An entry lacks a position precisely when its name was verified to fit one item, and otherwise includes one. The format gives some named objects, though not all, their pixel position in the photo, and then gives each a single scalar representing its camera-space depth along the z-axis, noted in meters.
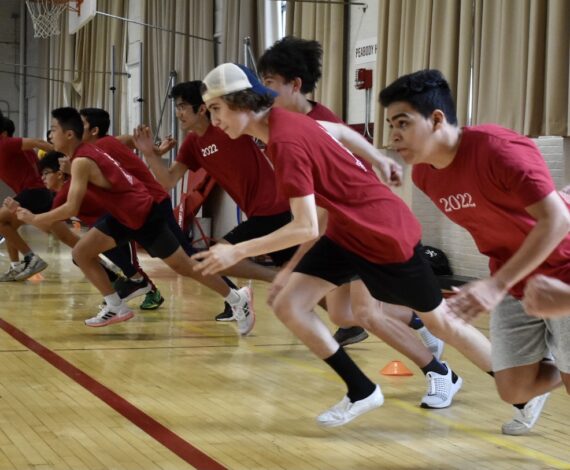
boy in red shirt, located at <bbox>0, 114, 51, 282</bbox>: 9.65
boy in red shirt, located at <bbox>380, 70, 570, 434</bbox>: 2.83
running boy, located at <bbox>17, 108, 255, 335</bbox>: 6.48
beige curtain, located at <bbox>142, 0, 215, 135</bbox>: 14.44
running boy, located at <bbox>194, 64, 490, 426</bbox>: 3.50
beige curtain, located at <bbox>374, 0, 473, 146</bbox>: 9.17
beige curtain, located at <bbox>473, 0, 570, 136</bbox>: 8.05
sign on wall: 10.77
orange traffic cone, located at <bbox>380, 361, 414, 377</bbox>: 5.38
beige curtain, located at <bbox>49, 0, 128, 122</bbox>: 18.69
